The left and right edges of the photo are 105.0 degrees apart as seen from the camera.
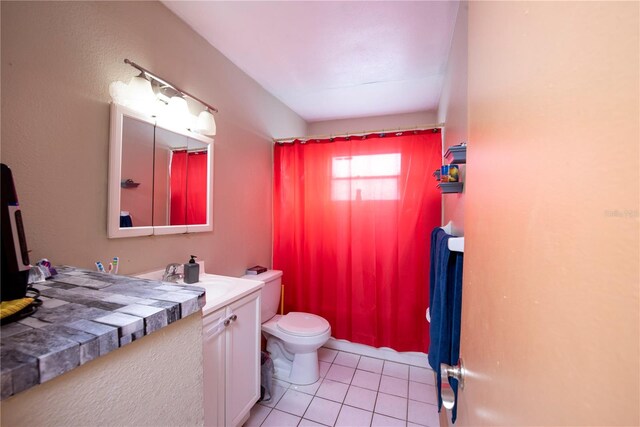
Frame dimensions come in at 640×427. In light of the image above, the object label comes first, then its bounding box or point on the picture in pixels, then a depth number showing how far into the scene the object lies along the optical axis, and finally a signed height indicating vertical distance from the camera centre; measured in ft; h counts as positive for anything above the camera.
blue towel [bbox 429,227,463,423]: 3.19 -1.33
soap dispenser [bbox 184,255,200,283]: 4.65 -1.16
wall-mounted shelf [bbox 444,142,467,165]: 3.84 +1.02
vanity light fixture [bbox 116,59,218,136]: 4.07 +1.98
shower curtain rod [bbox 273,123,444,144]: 6.74 +2.44
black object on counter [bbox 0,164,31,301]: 1.71 -0.31
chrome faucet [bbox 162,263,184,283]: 4.58 -1.20
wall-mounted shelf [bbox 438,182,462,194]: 4.37 +0.55
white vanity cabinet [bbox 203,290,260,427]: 3.82 -2.62
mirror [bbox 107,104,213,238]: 3.91 +0.61
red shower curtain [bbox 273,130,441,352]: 6.89 -0.49
